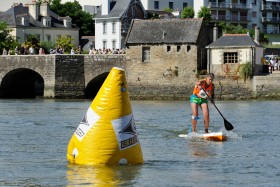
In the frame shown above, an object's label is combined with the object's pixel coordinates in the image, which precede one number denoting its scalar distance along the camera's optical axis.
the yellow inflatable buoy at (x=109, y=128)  21.16
